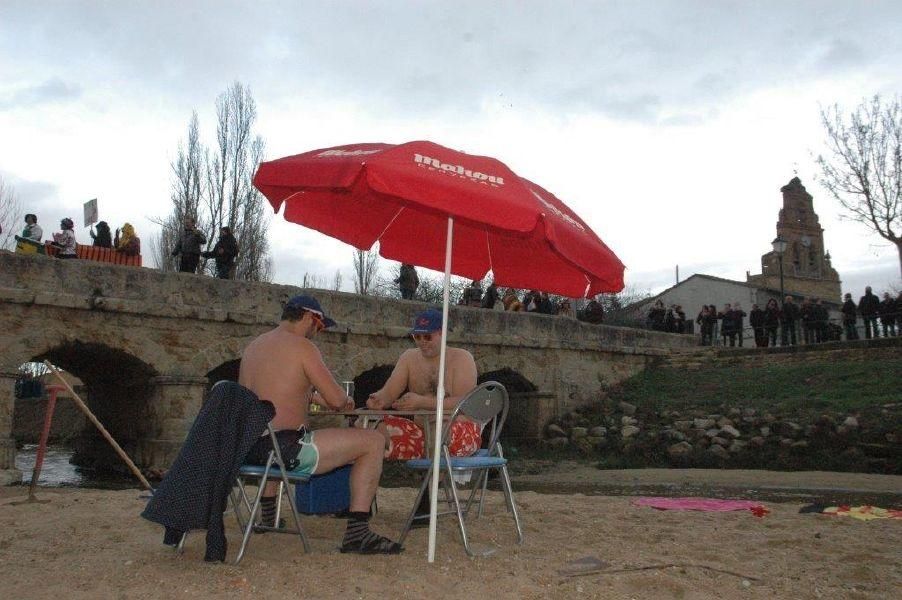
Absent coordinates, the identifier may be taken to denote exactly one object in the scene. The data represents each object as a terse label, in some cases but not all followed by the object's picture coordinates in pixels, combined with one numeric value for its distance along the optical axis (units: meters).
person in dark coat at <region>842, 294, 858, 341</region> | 18.62
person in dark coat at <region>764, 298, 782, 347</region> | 19.67
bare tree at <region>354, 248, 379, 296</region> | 31.12
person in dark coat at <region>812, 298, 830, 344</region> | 18.97
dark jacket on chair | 3.23
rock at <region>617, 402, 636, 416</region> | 16.31
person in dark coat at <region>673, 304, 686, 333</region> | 21.12
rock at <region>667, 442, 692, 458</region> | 13.25
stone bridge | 10.27
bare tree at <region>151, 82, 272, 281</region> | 21.66
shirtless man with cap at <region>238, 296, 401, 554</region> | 3.55
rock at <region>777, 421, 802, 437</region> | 13.07
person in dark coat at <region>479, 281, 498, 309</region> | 17.23
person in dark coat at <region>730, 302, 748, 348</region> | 20.11
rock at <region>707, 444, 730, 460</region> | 12.91
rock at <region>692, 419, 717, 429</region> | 14.40
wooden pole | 4.91
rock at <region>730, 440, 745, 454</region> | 13.11
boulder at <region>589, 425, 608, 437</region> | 15.58
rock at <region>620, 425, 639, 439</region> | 15.00
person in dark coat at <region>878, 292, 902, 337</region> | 18.34
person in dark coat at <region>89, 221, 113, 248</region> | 12.44
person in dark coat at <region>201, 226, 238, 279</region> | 12.65
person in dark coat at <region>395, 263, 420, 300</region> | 15.47
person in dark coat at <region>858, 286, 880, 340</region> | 18.58
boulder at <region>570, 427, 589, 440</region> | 15.91
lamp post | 21.19
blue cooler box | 4.18
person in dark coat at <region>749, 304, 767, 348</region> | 19.94
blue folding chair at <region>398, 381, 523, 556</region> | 3.74
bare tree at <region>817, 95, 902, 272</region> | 20.34
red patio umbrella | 3.29
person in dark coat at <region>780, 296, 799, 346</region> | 19.41
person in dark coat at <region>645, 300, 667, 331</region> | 21.00
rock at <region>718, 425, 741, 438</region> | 13.65
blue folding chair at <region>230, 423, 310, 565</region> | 3.40
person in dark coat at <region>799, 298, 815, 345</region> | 19.22
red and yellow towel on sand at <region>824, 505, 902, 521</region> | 5.38
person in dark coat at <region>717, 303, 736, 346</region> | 19.88
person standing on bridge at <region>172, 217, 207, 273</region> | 12.51
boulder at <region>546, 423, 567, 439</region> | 16.30
